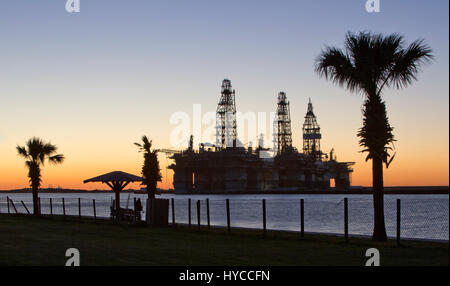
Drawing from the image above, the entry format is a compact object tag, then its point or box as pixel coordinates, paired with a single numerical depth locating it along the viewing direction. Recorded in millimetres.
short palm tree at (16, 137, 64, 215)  46528
